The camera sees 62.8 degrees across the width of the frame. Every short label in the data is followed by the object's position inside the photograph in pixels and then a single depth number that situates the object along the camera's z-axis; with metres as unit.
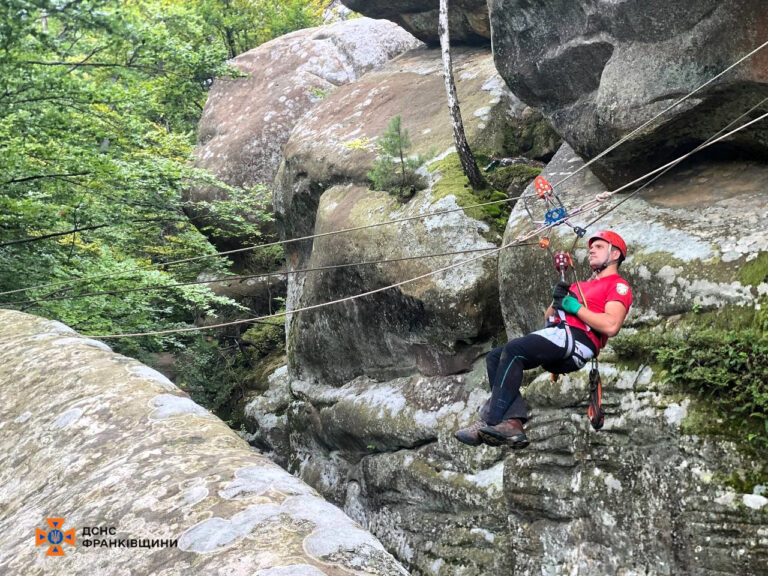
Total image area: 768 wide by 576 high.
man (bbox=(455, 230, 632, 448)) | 4.68
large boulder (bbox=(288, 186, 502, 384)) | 8.52
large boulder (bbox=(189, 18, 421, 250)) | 16.38
